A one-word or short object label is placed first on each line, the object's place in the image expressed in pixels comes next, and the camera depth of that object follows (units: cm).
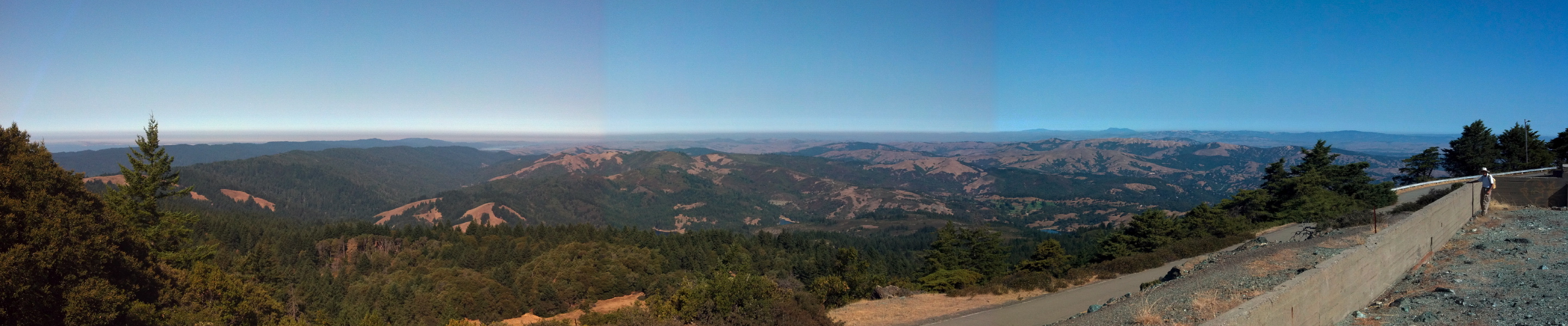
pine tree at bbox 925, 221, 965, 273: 4109
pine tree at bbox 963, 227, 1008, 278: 4250
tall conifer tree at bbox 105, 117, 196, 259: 2852
